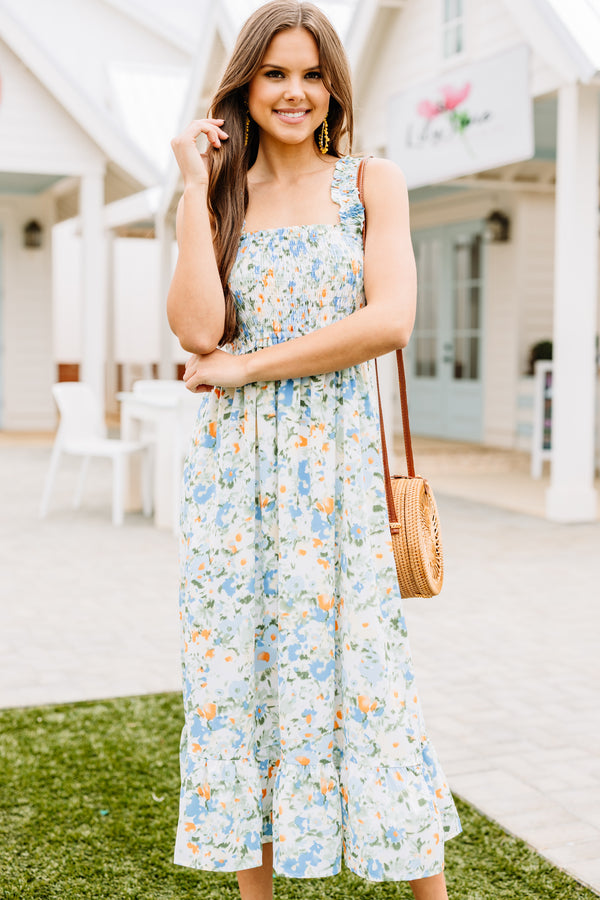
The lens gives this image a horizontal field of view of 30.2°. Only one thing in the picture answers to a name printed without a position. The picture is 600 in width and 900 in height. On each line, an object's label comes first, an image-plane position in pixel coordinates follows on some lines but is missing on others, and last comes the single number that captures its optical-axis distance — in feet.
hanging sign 23.30
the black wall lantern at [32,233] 45.83
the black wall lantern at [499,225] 37.22
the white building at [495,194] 22.45
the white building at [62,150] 35.94
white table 21.49
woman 5.89
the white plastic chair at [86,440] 23.00
